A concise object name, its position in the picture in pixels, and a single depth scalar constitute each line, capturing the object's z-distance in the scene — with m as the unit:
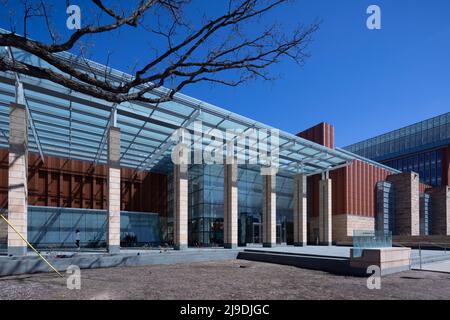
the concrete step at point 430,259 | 20.36
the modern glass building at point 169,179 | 21.81
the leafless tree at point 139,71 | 7.71
